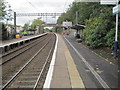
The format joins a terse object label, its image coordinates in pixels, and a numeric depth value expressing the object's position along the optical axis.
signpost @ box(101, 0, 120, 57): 9.50
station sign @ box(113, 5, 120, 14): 9.37
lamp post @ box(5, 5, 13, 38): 41.40
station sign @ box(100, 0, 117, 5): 10.32
